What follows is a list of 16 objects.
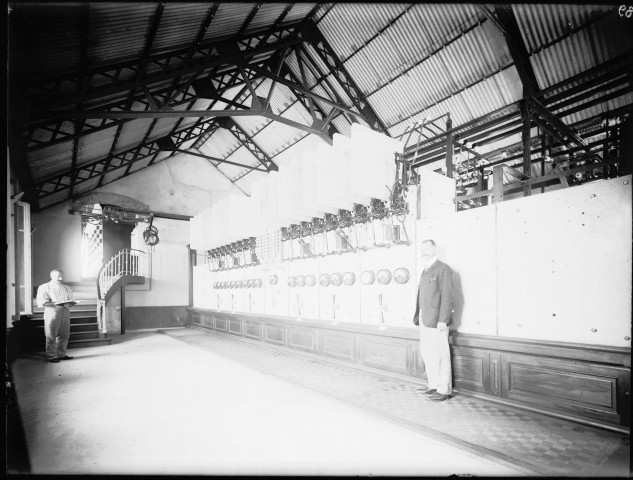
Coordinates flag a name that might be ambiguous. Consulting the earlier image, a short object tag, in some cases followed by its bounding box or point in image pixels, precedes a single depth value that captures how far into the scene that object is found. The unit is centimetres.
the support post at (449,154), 508
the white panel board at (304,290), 676
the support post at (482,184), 699
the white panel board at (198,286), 1232
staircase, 863
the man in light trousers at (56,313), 717
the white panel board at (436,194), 508
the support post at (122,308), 1219
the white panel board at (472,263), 423
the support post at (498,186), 446
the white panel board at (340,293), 593
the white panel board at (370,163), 500
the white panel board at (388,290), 514
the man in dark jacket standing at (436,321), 424
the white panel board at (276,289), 766
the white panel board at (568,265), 330
